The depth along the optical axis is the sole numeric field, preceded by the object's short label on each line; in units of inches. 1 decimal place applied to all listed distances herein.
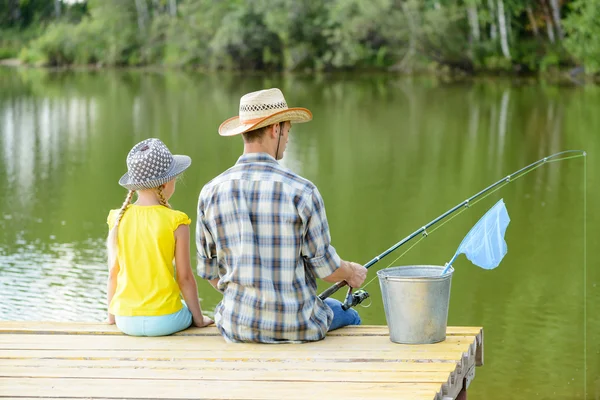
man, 218.8
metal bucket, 223.4
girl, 236.6
